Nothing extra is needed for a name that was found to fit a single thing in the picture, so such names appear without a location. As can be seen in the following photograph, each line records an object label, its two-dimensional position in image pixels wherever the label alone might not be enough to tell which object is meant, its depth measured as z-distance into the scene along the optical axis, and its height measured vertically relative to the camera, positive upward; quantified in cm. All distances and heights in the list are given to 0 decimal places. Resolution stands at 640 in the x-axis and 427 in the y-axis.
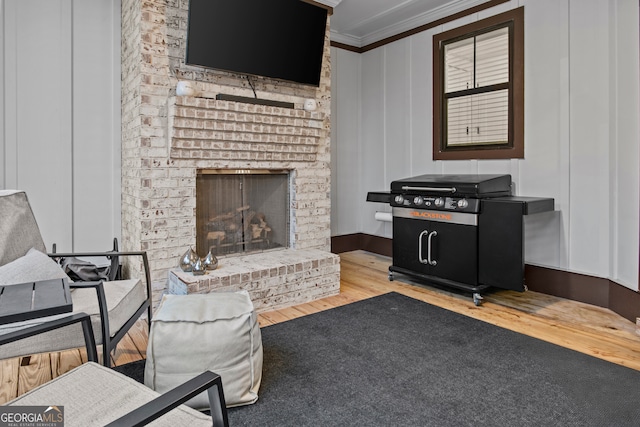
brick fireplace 307 +62
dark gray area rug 179 -85
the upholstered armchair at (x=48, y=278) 172 -41
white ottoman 182 -62
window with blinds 380 +121
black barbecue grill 320 -15
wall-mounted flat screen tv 317 +145
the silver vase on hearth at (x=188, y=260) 307 -36
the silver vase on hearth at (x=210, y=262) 316 -38
